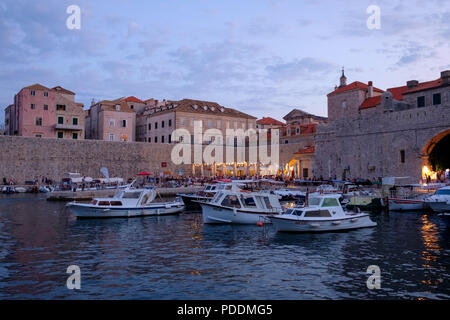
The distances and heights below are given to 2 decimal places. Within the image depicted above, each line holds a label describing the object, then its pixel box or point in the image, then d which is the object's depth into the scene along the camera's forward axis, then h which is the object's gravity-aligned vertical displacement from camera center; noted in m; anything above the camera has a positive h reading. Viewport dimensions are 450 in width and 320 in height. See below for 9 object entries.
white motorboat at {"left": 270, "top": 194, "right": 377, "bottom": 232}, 17.52 -1.96
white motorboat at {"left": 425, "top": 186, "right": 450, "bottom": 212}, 22.67 -1.54
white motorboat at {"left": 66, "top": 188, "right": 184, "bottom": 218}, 22.72 -1.82
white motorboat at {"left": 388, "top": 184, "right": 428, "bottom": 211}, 26.05 -1.71
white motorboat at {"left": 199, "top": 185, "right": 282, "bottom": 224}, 20.50 -1.73
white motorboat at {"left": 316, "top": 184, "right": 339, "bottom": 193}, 29.13 -1.08
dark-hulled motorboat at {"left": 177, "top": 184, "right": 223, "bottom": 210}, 30.20 -1.59
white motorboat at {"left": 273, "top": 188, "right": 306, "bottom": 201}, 33.02 -1.62
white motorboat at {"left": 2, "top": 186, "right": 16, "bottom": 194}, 39.41 -1.19
